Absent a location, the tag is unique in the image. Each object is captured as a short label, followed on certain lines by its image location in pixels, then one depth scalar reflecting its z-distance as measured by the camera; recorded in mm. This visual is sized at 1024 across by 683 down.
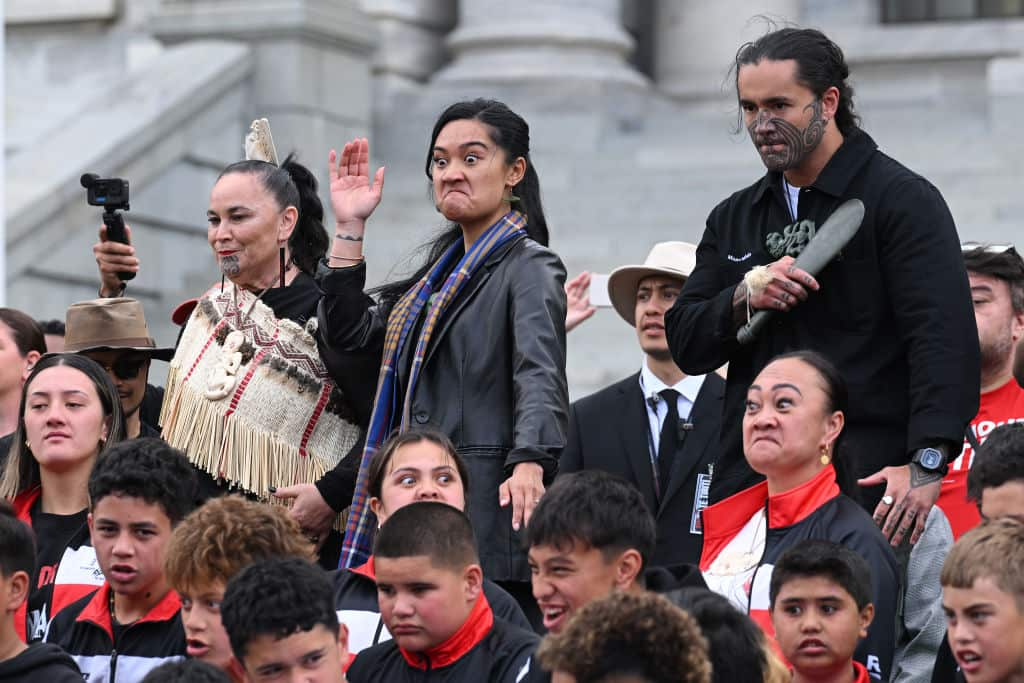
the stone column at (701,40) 29766
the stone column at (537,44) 28250
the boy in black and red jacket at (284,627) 9680
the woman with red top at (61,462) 12383
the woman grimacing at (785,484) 10906
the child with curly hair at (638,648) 8164
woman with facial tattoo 12820
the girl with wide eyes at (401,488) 11469
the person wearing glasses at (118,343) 14141
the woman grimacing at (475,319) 11852
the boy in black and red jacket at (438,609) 10484
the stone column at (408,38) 29087
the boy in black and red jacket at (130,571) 11336
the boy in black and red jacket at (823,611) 10187
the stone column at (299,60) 26797
